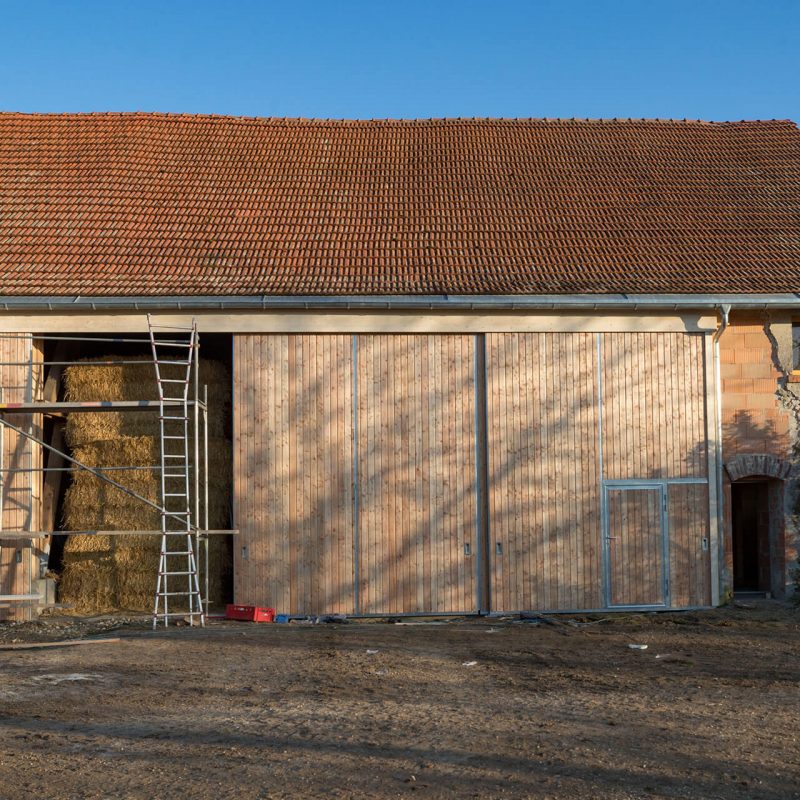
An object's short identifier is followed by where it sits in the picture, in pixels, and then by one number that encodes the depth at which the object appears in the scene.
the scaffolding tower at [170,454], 12.79
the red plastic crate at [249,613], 13.09
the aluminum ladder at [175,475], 12.80
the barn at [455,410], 13.42
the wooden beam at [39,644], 10.95
